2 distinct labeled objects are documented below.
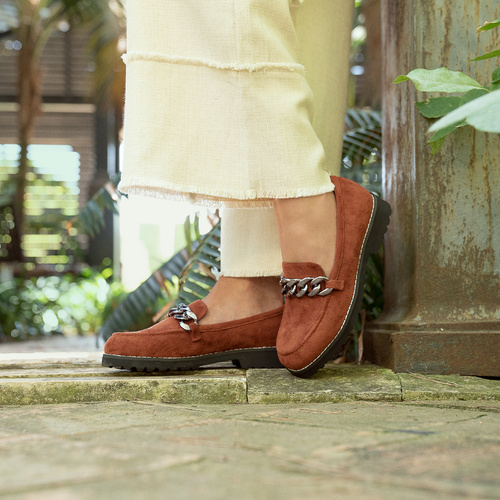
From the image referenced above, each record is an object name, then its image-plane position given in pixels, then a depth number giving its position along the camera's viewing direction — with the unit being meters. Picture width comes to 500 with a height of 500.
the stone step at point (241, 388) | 0.95
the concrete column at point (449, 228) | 1.08
